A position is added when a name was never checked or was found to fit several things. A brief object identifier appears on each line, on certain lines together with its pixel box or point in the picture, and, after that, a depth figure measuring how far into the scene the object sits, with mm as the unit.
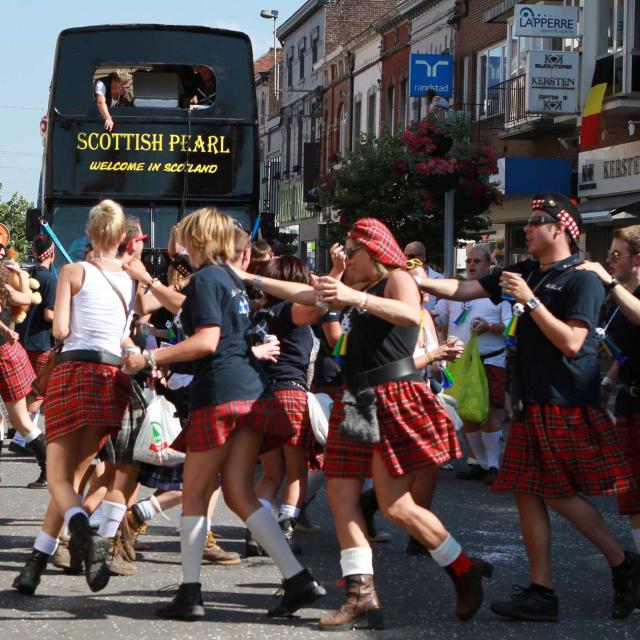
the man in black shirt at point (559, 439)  6414
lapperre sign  26391
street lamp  62688
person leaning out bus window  16531
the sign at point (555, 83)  26188
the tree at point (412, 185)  20272
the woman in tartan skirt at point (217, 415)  6207
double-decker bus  16062
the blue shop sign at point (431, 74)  35438
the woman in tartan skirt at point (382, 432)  6133
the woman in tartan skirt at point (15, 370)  9773
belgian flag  25422
